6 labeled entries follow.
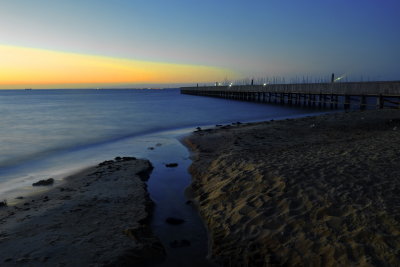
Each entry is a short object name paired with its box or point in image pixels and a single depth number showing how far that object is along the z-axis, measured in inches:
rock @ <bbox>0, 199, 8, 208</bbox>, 315.7
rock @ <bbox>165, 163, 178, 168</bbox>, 478.0
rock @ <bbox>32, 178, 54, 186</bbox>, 399.9
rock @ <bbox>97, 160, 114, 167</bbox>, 493.2
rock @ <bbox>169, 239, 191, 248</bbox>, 237.9
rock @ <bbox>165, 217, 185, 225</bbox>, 278.5
